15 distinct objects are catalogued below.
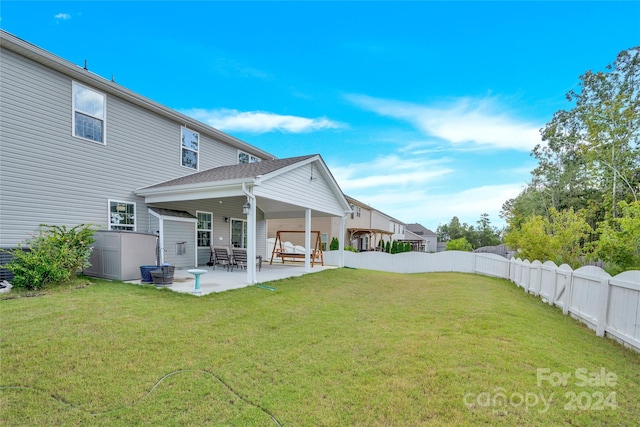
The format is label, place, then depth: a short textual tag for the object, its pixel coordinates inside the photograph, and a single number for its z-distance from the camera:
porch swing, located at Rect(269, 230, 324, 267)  13.53
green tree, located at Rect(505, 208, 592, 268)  11.00
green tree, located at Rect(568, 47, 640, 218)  17.89
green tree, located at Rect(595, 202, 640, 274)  6.61
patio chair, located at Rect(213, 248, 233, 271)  10.98
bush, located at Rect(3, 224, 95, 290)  6.56
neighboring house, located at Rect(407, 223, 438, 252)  49.46
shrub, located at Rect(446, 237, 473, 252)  23.66
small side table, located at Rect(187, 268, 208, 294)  6.96
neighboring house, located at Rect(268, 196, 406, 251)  24.89
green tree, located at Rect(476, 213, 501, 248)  47.26
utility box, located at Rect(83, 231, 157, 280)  8.06
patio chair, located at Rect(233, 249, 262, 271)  10.61
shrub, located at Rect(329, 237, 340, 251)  21.94
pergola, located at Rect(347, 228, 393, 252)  24.41
